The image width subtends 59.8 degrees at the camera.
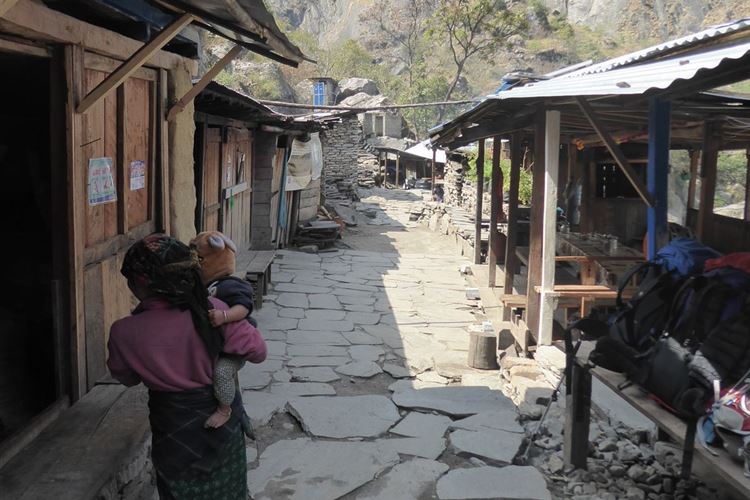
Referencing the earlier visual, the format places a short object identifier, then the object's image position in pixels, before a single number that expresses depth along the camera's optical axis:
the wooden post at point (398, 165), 36.20
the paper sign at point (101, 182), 3.66
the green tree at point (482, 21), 36.09
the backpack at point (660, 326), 3.16
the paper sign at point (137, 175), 4.32
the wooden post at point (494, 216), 11.02
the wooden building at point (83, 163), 3.24
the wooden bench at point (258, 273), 8.99
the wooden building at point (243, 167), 7.86
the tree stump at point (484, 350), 7.38
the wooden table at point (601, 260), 7.82
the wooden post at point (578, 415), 4.05
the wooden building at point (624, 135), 3.93
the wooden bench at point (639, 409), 2.70
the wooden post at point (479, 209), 12.87
